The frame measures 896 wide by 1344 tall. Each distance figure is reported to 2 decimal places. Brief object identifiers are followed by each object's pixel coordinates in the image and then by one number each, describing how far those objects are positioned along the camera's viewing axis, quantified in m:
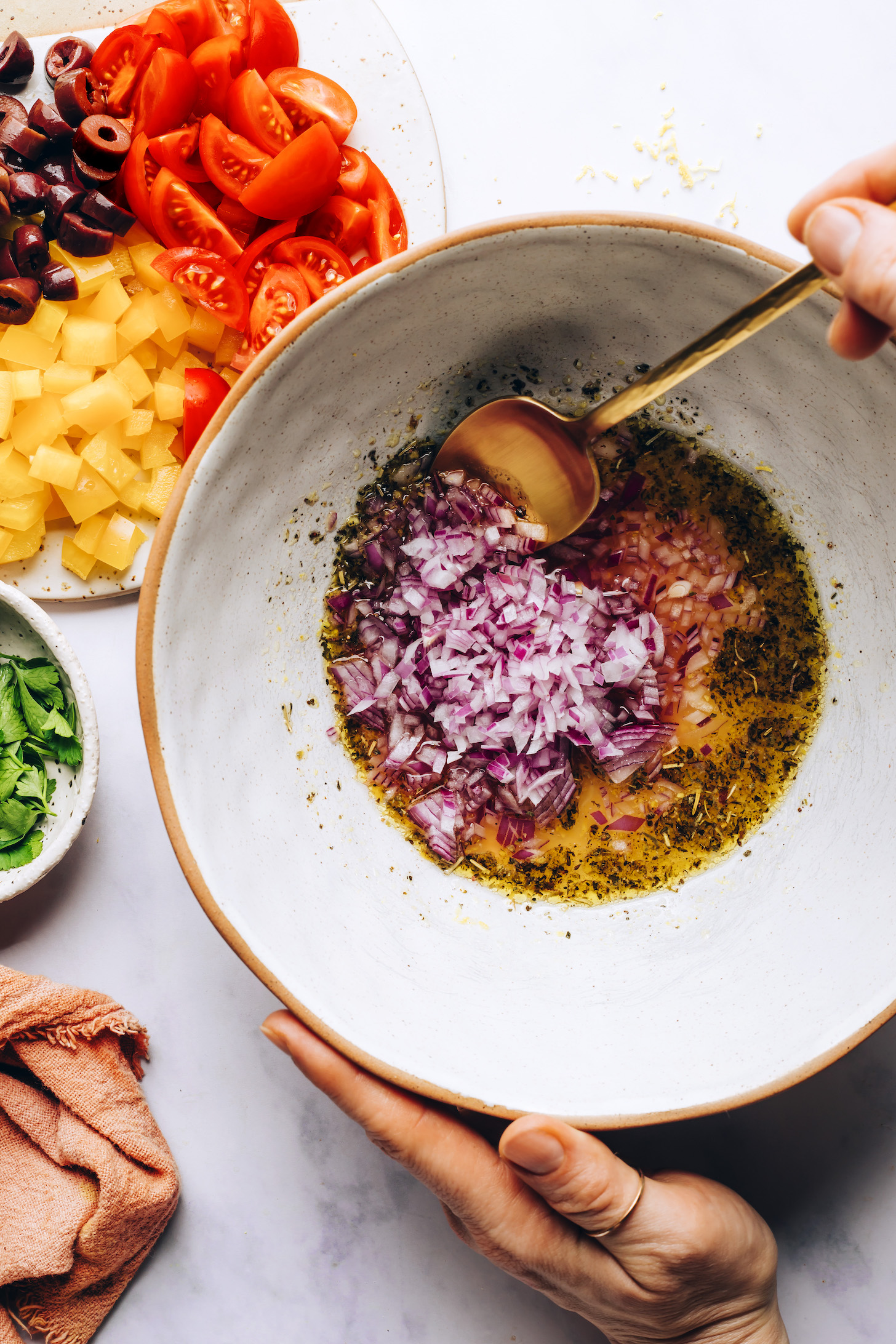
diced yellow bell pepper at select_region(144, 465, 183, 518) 0.54
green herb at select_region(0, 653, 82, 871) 0.53
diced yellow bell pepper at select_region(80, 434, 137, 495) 0.53
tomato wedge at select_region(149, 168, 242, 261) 0.52
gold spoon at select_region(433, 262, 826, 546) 0.51
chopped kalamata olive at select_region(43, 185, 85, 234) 0.52
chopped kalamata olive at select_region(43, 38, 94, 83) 0.53
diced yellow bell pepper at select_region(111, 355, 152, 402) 0.53
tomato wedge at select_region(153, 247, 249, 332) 0.52
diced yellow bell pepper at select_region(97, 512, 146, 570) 0.54
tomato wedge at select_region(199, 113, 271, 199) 0.53
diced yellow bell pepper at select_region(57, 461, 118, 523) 0.53
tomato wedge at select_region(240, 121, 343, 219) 0.51
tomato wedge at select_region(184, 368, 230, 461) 0.53
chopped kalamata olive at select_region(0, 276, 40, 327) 0.52
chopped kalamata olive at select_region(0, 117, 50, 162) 0.52
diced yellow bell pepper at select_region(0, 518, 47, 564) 0.54
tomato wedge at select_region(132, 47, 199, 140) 0.52
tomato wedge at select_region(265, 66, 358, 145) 0.53
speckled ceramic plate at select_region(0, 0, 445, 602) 0.54
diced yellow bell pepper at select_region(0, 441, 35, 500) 0.53
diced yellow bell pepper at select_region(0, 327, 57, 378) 0.53
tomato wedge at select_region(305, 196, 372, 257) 0.53
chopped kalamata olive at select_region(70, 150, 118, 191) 0.53
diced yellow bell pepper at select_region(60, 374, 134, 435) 0.53
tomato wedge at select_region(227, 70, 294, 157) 0.52
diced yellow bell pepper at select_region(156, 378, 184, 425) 0.53
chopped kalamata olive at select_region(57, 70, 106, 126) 0.52
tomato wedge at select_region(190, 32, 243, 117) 0.52
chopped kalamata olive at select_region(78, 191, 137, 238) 0.52
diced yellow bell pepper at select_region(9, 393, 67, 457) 0.53
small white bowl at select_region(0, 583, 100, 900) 0.52
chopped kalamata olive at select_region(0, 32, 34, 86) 0.53
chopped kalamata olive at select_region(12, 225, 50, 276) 0.52
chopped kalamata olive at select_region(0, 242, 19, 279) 0.52
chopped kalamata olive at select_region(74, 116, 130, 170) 0.52
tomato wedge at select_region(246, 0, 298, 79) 0.52
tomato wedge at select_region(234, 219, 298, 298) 0.53
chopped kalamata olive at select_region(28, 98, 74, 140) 0.53
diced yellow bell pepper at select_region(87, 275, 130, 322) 0.53
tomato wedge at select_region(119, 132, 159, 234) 0.52
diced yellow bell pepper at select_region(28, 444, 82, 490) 0.53
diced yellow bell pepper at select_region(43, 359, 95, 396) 0.53
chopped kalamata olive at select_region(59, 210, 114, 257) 0.52
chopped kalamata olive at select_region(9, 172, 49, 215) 0.52
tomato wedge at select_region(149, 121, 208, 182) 0.52
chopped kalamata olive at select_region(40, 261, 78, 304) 0.52
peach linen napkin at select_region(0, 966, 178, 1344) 0.54
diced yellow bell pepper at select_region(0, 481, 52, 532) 0.53
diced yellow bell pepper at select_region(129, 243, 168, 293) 0.53
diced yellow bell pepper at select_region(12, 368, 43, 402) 0.53
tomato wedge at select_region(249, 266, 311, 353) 0.53
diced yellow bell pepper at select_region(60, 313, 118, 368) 0.53
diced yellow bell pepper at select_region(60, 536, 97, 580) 0.54
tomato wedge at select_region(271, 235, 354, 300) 0.53
